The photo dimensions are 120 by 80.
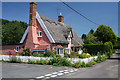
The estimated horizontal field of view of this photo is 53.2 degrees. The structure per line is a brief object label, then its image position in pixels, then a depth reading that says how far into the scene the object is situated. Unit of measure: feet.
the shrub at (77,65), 51.02
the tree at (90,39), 132.73
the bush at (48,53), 69.44
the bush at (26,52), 73.12
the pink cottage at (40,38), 75.72
